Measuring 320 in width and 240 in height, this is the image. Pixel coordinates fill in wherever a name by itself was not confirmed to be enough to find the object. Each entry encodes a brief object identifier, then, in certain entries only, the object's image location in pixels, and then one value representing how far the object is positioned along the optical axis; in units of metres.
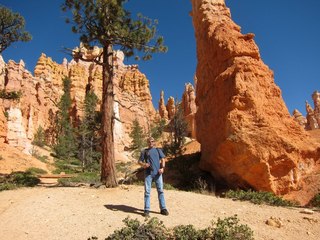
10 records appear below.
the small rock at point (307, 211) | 8.18
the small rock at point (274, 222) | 6.95
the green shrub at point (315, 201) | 10.60
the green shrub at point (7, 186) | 11.16
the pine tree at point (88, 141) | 31.52
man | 7.50
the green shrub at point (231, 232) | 5.78
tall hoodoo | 12.74
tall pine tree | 11.69
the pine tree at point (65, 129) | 40.34
